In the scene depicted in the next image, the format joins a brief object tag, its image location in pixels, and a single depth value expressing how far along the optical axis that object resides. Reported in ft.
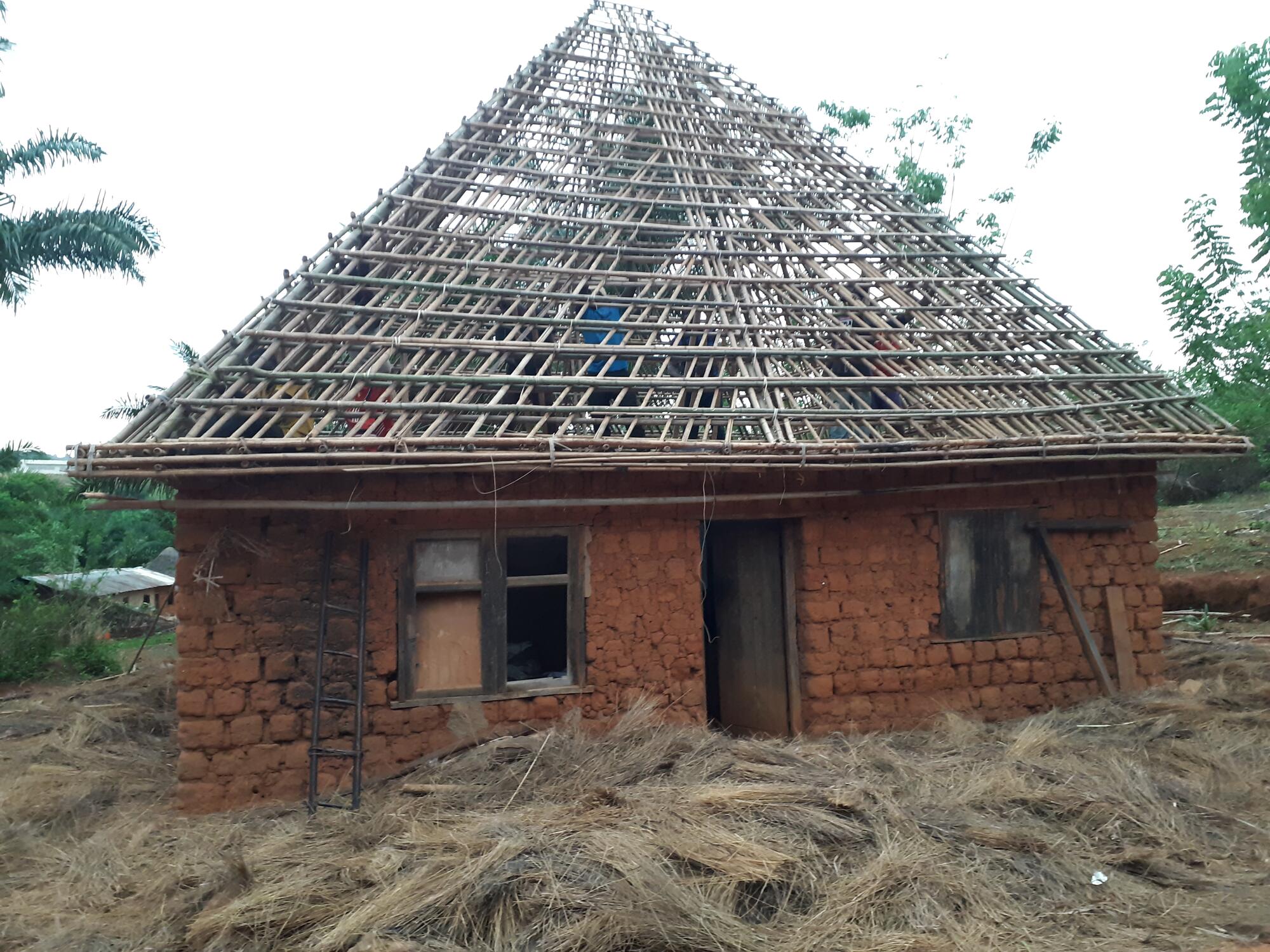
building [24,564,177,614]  62.95
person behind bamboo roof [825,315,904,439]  27.04
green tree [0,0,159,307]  41.47
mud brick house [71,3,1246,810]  21.70
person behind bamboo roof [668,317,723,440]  24.24
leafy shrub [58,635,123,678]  44.78
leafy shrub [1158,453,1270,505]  72.28
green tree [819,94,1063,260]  61.21
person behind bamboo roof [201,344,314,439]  21.31
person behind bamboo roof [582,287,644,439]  24.79
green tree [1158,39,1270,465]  49.73
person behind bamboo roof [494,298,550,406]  24.76
